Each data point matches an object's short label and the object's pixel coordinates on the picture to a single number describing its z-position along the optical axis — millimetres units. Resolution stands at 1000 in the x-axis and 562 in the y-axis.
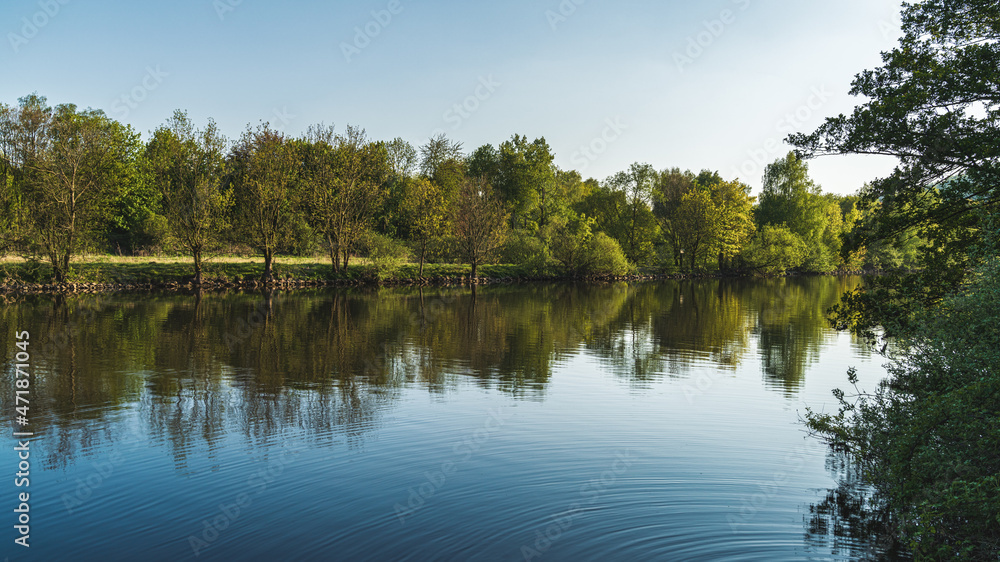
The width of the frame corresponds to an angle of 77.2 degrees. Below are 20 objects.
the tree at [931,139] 12570
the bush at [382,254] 57500
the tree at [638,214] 84438
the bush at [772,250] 85938
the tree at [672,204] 85188
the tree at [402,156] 84625
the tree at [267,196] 49500
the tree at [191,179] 45375
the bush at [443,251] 65000
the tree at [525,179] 79375
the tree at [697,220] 80688
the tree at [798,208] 94938
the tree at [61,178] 41438
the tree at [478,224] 61344
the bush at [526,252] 70188
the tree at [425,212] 58031
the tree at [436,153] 87312
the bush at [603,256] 71688
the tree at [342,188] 53312
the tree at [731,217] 81688
